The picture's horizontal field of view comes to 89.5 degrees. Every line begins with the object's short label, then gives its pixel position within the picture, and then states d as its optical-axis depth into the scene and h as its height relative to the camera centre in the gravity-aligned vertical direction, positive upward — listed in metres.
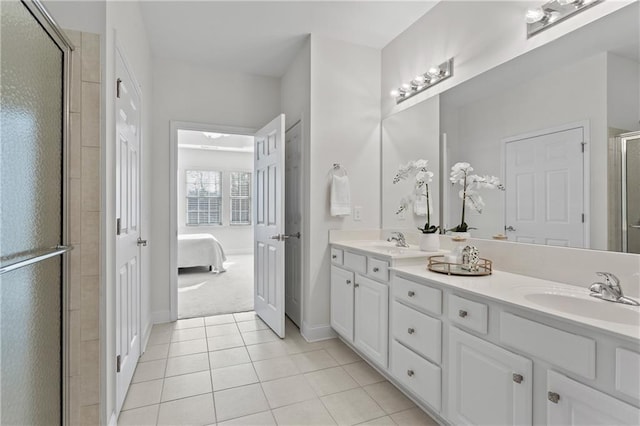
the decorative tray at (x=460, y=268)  1.80 -0.31
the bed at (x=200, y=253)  5.63 -0.69
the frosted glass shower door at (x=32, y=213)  1.08 +0.00
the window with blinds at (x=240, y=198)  8.32 +0.40
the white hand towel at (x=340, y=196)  2.88 +0.16
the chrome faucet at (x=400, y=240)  2.61 -0.21
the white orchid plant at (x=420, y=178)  2.45 +0.28
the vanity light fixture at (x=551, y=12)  1.59 +1.05
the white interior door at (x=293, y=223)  3.21 -0.10
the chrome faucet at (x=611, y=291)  1.27 -0.31
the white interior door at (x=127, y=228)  1.81 -0.09
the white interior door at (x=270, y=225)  2.93 -0.12
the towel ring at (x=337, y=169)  2.97 +0.41
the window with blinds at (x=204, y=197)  7.87 +0.40
